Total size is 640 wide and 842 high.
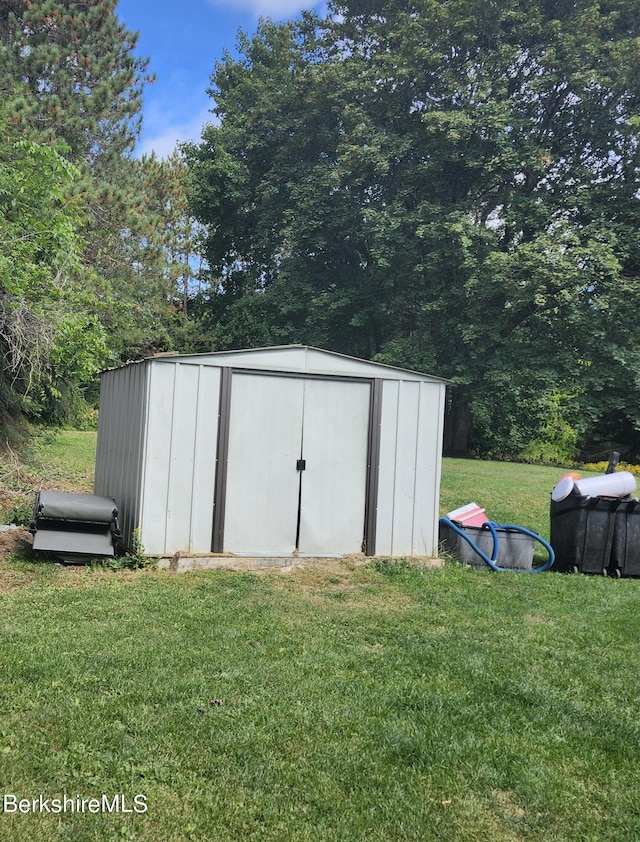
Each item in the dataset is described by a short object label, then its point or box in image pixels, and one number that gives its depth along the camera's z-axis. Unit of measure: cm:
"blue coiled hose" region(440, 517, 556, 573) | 731
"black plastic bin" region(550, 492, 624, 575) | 748
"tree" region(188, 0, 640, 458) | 2045
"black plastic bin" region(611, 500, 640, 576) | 752
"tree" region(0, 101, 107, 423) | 932
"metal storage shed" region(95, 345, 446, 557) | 655
